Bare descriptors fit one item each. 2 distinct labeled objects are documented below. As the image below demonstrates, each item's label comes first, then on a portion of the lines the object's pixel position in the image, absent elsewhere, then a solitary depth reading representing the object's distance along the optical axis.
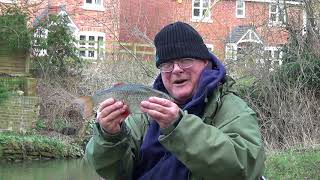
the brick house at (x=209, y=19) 17.09
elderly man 2.98
